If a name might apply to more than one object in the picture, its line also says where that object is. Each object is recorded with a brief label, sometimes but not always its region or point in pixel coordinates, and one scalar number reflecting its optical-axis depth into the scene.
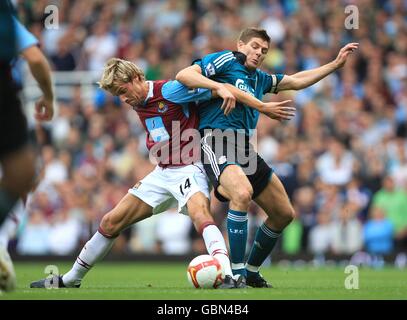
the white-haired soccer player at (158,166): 18.09
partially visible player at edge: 12.40
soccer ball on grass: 16.98
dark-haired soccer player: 17.58
